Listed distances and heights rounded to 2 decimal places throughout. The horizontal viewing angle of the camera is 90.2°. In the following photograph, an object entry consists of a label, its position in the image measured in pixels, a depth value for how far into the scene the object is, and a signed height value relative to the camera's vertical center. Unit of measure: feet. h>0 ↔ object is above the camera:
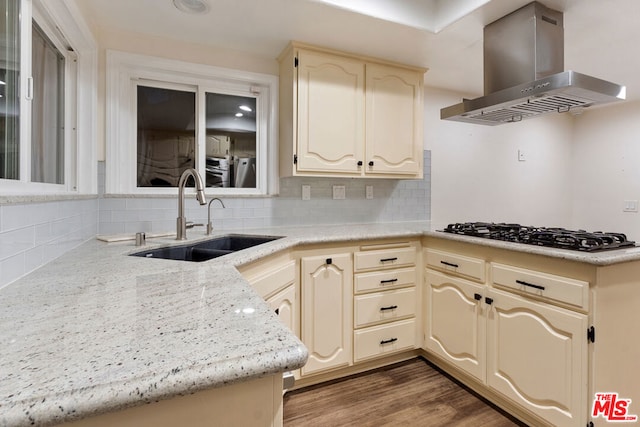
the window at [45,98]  3.46 +1.55
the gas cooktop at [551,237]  4.57 -0.38
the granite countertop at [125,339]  1.31 -0.70
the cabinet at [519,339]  4.40 -2.04
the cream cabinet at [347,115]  6.72 +2.18
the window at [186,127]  6.34 +1.86
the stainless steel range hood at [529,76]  4.61 +2.38
